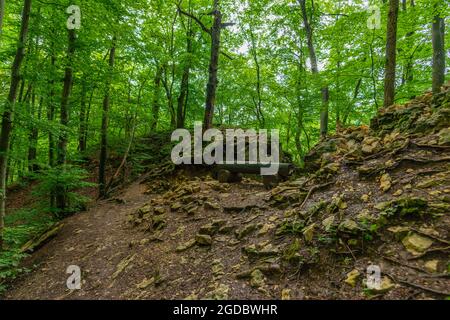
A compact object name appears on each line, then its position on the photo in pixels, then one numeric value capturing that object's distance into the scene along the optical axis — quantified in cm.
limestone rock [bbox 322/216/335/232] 403
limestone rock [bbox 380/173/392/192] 429
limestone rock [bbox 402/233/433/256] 311
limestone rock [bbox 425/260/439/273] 287
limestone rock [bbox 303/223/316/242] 403
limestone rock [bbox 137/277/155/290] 457
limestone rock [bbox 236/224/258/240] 503
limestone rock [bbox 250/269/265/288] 368
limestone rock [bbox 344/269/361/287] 316
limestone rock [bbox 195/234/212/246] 520
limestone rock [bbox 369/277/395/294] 286
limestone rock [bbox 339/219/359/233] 370
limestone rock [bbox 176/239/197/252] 533
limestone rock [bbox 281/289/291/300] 332
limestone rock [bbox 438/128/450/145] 443
